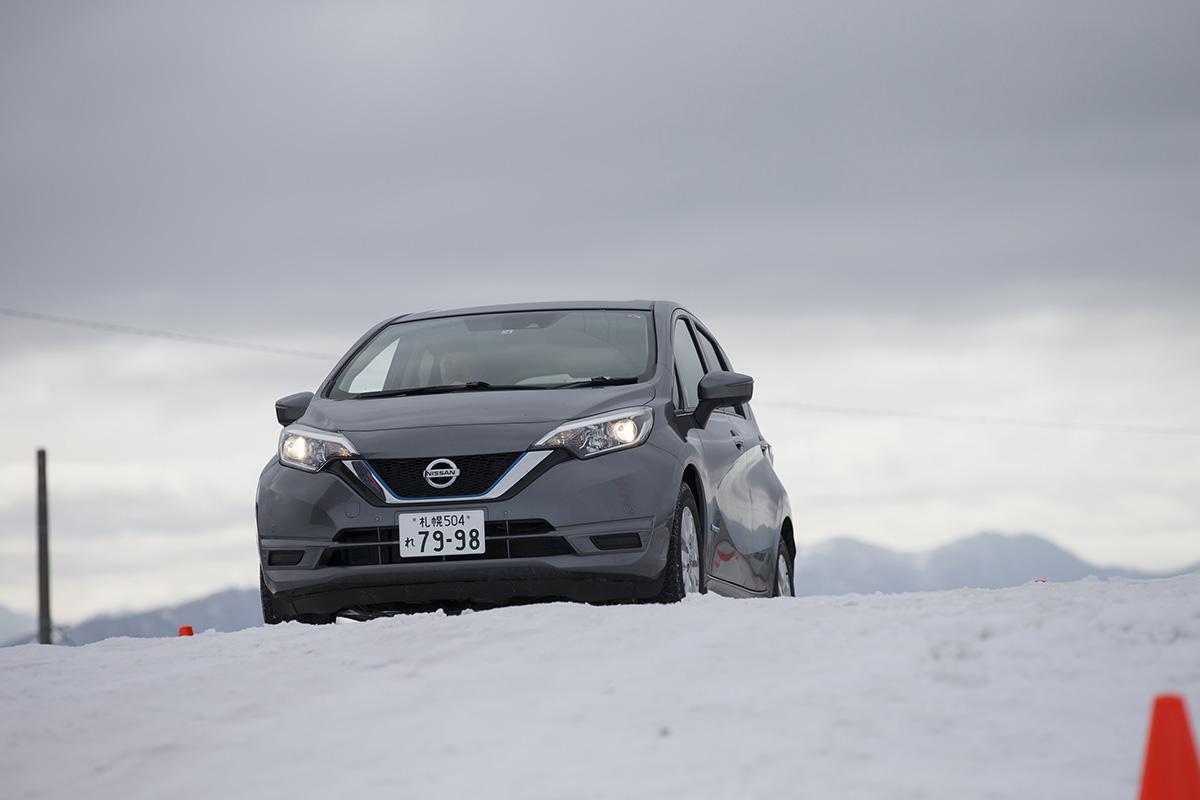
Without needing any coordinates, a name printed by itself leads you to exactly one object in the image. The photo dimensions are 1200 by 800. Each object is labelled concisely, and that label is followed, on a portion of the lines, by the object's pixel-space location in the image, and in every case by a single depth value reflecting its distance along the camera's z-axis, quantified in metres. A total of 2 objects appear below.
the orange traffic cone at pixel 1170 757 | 8.33
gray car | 15.34
